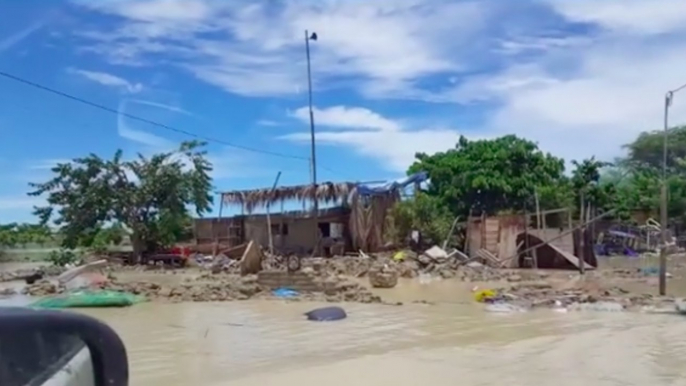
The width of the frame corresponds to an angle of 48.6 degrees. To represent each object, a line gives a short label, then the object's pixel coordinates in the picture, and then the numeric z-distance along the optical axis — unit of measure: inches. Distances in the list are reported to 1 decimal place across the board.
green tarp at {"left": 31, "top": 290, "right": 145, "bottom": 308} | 585.6
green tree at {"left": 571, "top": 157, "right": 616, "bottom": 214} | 1151.0
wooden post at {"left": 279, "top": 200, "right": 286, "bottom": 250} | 1178.6
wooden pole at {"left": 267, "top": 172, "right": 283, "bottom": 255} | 1127.6
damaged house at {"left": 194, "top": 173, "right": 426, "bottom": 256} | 1111.6
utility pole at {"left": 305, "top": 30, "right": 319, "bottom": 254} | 1048.8
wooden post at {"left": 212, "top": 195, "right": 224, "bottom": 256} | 1219.6
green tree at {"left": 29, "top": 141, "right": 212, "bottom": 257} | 1128.8
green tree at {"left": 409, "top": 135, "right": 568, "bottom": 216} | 1114.1
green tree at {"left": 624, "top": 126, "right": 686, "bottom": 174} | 1505.9
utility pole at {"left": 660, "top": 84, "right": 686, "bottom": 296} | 590.6
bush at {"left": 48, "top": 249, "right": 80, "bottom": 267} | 1115.9
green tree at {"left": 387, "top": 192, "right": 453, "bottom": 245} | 1027.3
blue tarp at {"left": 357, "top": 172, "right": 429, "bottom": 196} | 1112.2
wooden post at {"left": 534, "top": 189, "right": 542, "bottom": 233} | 938.3
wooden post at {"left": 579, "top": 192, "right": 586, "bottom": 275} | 825.5
